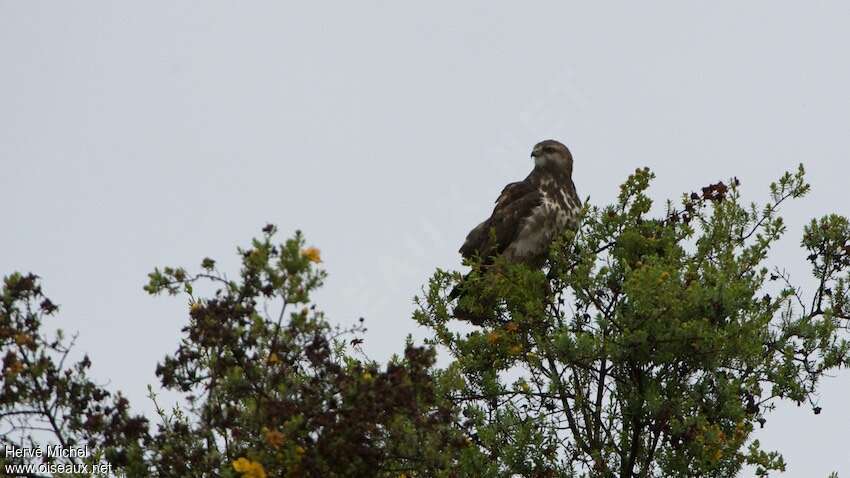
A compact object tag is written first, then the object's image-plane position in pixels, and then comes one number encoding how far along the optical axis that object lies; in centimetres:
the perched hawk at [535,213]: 2477
